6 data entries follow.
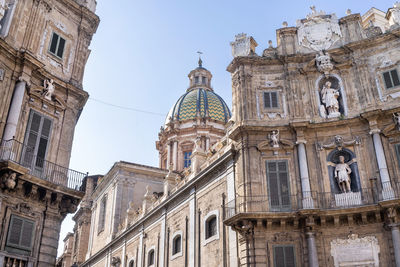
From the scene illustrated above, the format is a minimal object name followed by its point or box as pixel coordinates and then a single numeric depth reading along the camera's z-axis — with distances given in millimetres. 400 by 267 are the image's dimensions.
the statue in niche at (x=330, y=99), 22372
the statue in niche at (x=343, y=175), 20594
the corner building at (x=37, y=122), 15641
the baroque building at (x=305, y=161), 19531
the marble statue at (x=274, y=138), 22031
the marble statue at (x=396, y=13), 22812
